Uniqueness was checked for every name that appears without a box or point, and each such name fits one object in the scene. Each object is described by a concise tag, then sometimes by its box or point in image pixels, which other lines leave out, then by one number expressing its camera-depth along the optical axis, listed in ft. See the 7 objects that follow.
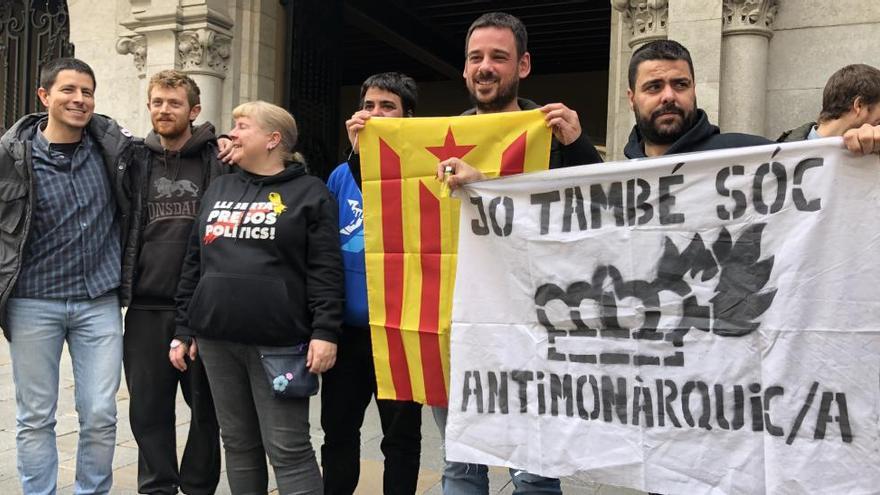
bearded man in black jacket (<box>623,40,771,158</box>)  8.41
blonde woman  9.25
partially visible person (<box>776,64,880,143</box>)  9.90
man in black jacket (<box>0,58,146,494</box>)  10.23
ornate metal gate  30.96
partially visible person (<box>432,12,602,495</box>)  8.80
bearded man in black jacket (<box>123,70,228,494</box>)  10.90
